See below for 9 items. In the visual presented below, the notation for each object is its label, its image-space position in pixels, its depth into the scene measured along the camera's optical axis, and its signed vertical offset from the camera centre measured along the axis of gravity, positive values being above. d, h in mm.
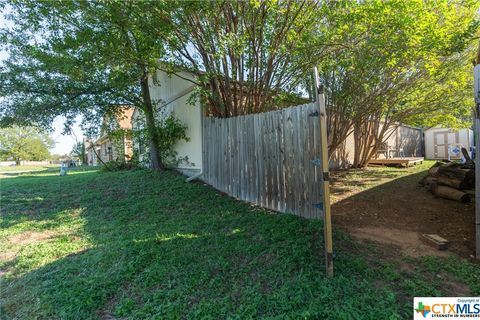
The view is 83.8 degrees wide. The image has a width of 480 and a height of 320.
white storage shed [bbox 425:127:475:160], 16562 +324
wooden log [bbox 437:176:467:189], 5743 -787
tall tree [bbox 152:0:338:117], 5438 +2437
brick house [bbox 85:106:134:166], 9992 +925
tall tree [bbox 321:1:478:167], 5117 +2093
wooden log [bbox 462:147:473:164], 7625 -351
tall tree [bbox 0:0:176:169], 5188 +2437
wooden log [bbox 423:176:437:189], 6271 -807
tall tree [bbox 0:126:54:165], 45094 +3021
